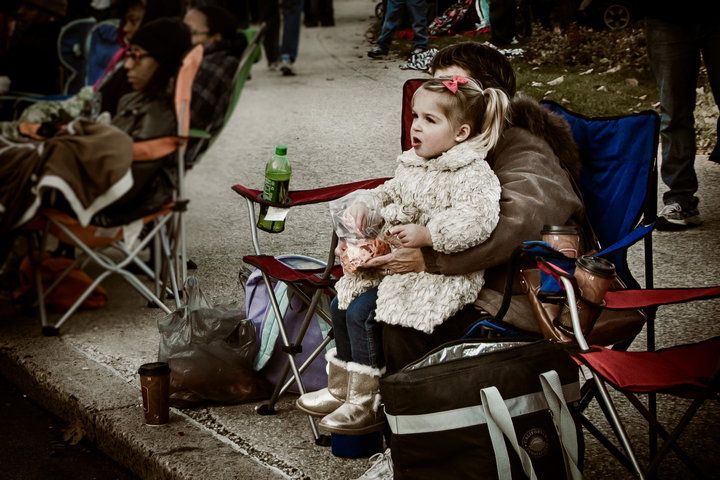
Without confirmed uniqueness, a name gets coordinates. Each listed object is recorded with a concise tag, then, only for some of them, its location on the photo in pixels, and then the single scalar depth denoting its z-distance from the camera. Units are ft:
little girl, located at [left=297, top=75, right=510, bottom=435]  15.68
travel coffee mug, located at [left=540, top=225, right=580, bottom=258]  15.34
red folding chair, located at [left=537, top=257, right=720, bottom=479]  13.28
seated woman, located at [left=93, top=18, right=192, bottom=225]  24.70
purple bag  20.20
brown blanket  23.23
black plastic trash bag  19.91
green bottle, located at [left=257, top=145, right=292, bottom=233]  19.77
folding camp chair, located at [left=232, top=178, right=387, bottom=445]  18.31
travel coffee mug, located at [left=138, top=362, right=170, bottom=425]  18.87
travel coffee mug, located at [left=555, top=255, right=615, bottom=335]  14.25
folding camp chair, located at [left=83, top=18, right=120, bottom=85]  25.01
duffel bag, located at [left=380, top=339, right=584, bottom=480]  13.67
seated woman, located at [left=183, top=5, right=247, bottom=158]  25.17
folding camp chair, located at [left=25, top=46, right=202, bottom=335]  24.07
